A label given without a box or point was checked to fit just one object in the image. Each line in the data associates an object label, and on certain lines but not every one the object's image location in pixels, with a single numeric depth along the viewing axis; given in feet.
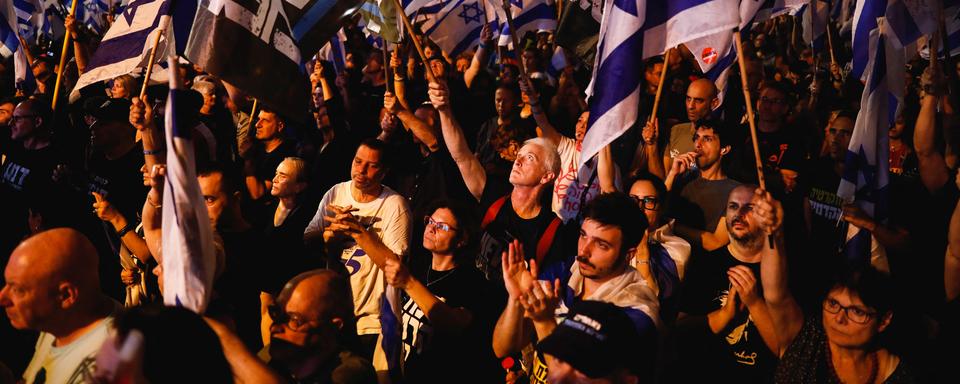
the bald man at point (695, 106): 25.82
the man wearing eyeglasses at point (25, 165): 21.30
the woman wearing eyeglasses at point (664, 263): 17.02
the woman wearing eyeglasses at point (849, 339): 13.35
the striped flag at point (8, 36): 29.09
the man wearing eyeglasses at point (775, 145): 22.95
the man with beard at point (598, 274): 13.93
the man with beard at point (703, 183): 20.95
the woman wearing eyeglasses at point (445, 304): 15.47
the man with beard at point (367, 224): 18.83
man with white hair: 17.49
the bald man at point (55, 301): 11.61
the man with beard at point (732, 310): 14.93
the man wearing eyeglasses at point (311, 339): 12.32
